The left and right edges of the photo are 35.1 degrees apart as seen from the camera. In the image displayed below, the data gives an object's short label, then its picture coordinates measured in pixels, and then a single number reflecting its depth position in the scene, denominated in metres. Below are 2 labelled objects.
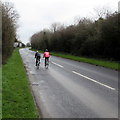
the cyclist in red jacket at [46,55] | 18.95
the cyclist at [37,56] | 18.59
